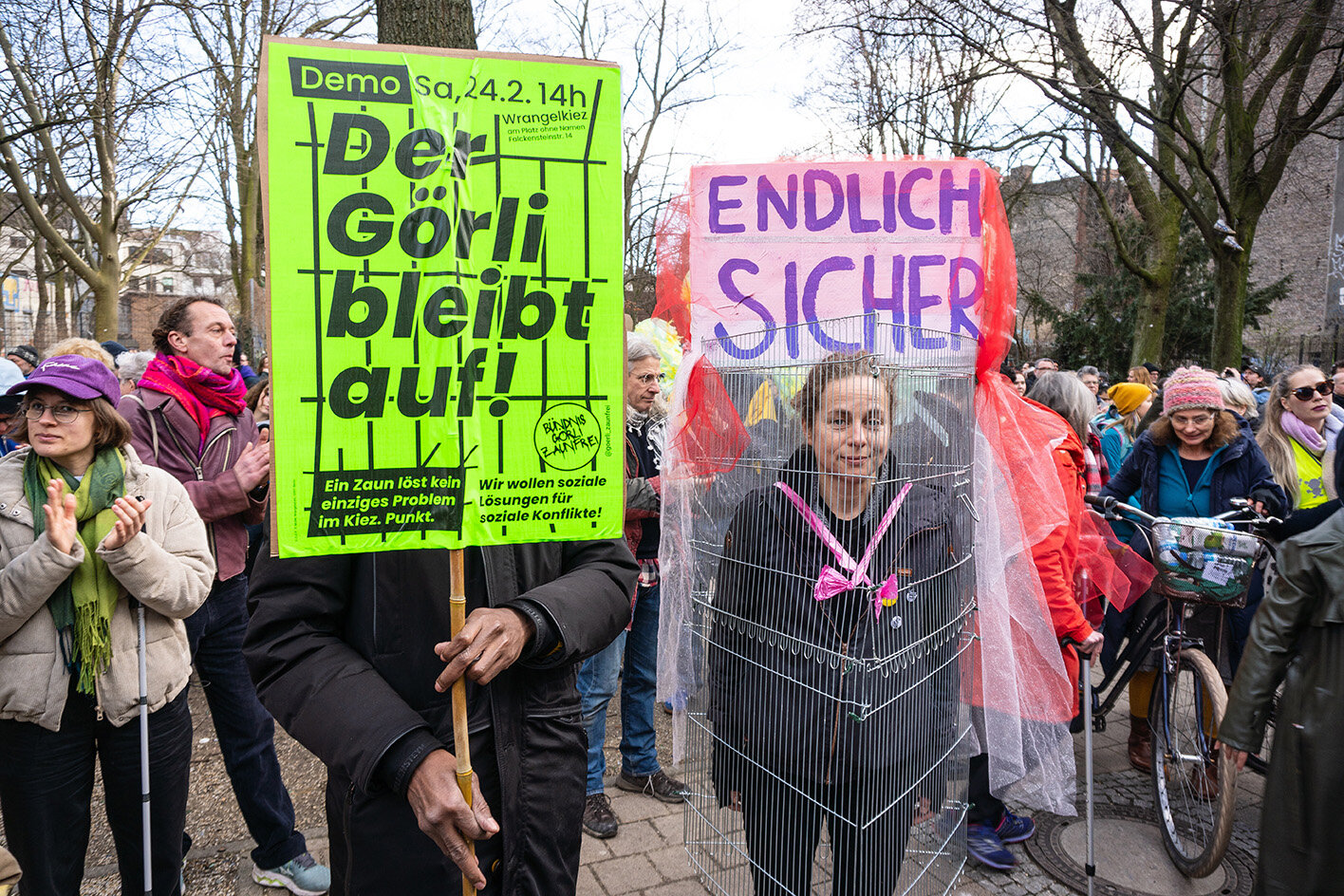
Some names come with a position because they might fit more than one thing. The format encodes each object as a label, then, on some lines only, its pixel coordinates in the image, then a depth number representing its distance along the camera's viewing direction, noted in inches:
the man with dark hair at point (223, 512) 128.8
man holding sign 57.8
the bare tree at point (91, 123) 417.1
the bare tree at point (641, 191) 777.6
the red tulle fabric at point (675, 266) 114.9
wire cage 88.7
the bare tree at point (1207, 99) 409.7
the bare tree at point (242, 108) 618.5
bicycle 132.1
